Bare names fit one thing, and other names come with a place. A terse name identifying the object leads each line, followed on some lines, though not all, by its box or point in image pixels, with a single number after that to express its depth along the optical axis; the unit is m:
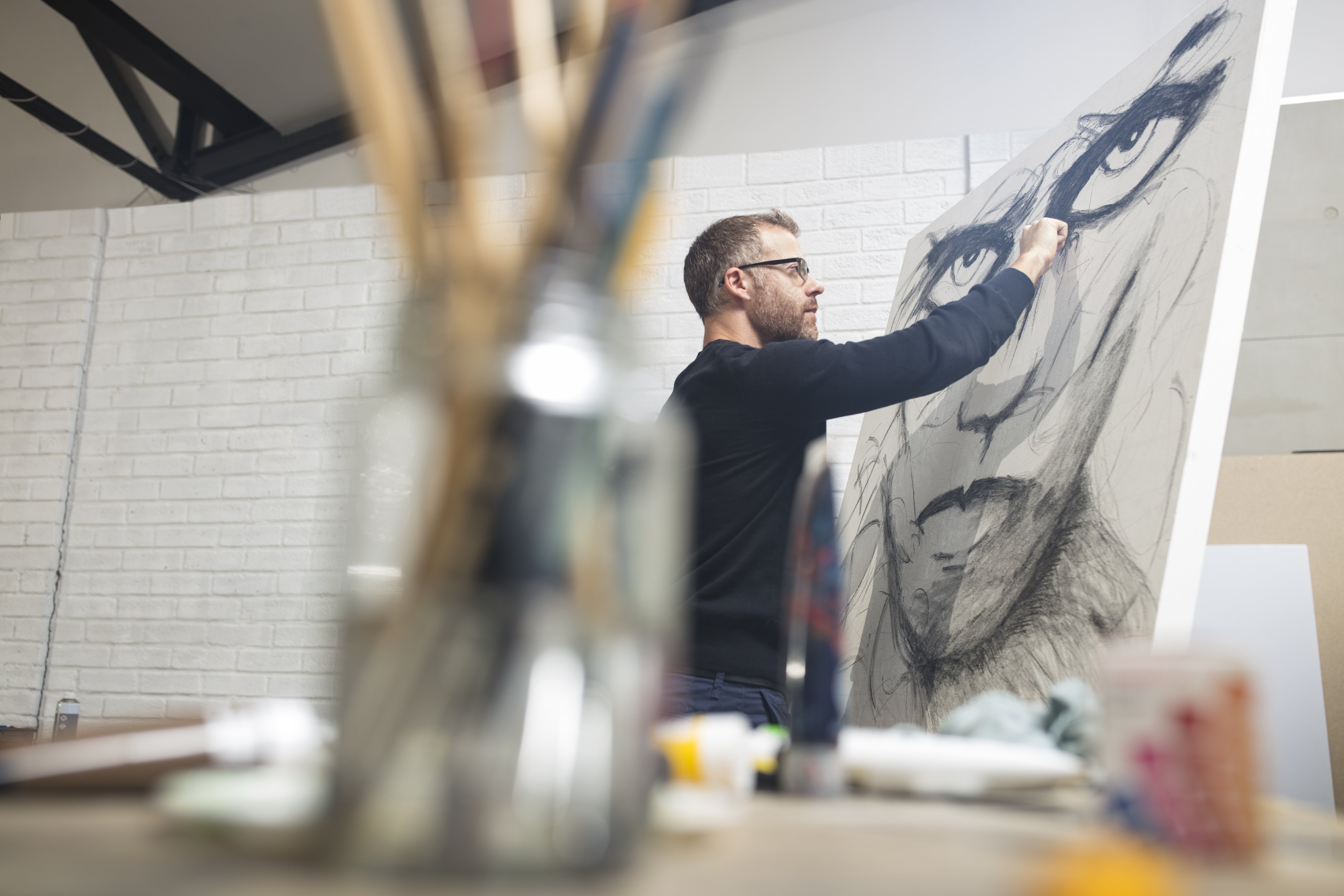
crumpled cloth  0.66
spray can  2.85
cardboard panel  1.71
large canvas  1.09
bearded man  1.38
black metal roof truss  3.49
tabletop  0.28
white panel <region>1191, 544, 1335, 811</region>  1.53
